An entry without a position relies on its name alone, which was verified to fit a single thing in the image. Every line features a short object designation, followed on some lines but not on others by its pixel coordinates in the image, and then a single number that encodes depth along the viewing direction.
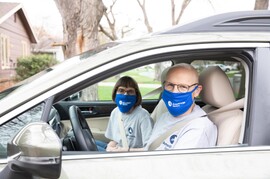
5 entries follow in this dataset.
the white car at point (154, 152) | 1.53
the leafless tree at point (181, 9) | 19.56
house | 20.16
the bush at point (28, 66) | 17.45
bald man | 2.23
